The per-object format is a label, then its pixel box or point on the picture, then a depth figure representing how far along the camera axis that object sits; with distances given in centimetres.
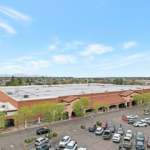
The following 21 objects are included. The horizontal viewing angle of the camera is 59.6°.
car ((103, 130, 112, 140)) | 2638
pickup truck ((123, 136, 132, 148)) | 2235
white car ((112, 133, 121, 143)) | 2490
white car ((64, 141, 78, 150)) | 2143
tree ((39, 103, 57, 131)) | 2954
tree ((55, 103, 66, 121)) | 3059
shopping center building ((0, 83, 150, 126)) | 3556
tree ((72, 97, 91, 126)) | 3422
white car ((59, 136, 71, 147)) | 2330
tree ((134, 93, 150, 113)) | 4792
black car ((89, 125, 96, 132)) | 3048
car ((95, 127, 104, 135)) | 2870
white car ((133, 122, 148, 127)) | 3414
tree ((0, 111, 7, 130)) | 2424
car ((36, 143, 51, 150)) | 2178
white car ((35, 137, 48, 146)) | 2377
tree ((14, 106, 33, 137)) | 2823
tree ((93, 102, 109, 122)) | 3901
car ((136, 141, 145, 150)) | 2160
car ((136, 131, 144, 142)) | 2502
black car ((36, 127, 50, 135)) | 2938
